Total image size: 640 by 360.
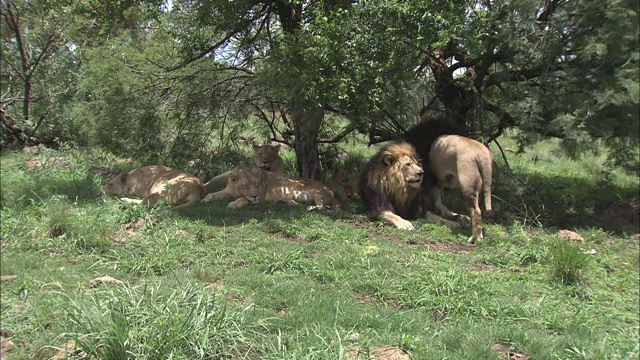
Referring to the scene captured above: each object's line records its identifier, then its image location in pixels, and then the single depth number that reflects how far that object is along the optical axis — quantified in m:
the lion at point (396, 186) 7.12
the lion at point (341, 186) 8.96
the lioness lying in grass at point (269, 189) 8.15
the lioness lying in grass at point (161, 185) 7.60
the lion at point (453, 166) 6.34
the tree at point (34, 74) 11.75
